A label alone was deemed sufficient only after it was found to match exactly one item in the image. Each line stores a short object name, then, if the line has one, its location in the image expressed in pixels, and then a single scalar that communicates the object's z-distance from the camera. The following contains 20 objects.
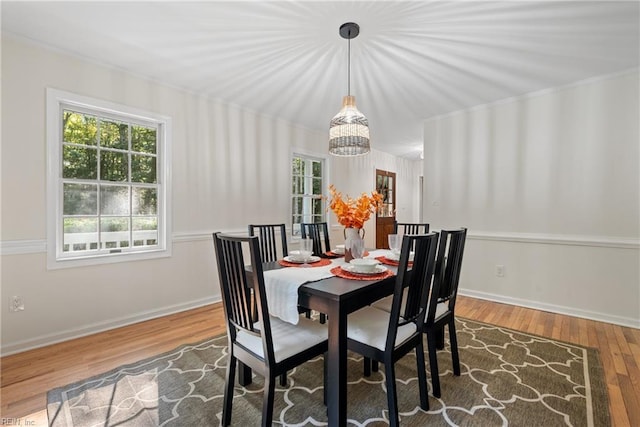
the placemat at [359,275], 1.72
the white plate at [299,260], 2.16
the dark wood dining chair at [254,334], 1.37
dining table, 1.40
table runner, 1.61
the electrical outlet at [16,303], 2.31
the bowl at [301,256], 2.17
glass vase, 2.15
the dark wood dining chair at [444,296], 1.79
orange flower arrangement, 2.10
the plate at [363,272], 1.79
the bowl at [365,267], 1.80
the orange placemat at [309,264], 2.10
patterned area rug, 1.61
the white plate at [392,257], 2.21
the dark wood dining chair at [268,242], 2.76
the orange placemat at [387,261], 2.13
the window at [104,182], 2.54
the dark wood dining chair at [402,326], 1.47
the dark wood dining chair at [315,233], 2.93
